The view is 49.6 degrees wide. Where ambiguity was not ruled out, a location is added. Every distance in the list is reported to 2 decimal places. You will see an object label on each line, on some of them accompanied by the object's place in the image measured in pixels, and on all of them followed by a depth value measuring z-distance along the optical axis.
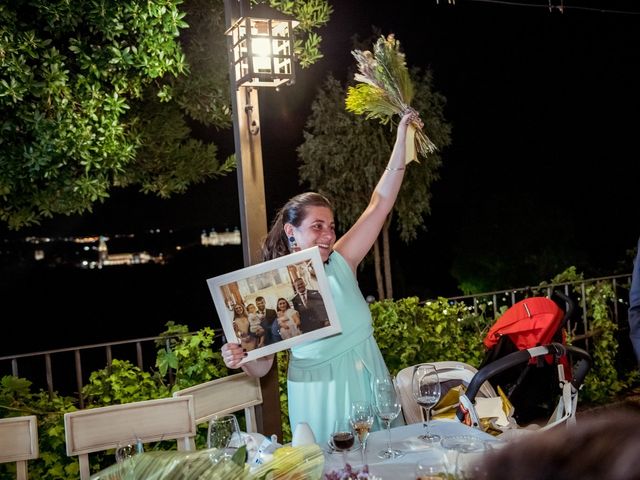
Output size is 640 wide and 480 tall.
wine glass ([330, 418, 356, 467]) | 2.36
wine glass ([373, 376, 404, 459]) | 2.54
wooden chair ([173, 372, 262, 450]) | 3.31
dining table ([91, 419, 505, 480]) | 1.68
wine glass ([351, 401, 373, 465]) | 2.42
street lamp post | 3.35
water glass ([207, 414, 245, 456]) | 2.34
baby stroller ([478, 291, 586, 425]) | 3.66
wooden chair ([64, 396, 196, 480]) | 3.01
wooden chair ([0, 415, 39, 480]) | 2.95
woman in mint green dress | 2.94
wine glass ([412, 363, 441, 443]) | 2.69
